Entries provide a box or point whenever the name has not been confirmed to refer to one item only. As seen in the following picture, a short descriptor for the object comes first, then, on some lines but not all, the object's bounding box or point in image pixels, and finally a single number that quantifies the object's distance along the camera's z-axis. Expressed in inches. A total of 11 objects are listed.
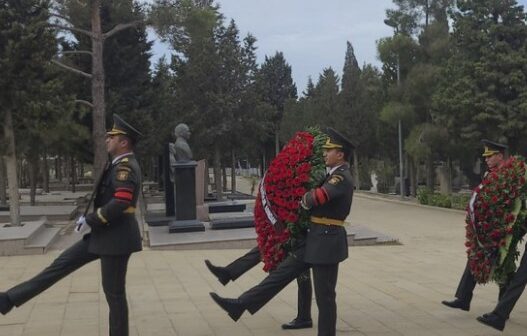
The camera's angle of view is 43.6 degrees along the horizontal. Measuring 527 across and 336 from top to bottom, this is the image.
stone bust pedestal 559.8
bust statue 581.0
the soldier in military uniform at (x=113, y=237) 192.9
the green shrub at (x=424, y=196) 1071.9
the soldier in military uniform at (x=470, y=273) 253.1
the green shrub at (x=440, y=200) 986.2
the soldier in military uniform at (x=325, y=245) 199.5
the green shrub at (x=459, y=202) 953.2
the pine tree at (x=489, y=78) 880.5
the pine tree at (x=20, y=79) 567.2
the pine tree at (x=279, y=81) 2426.2
